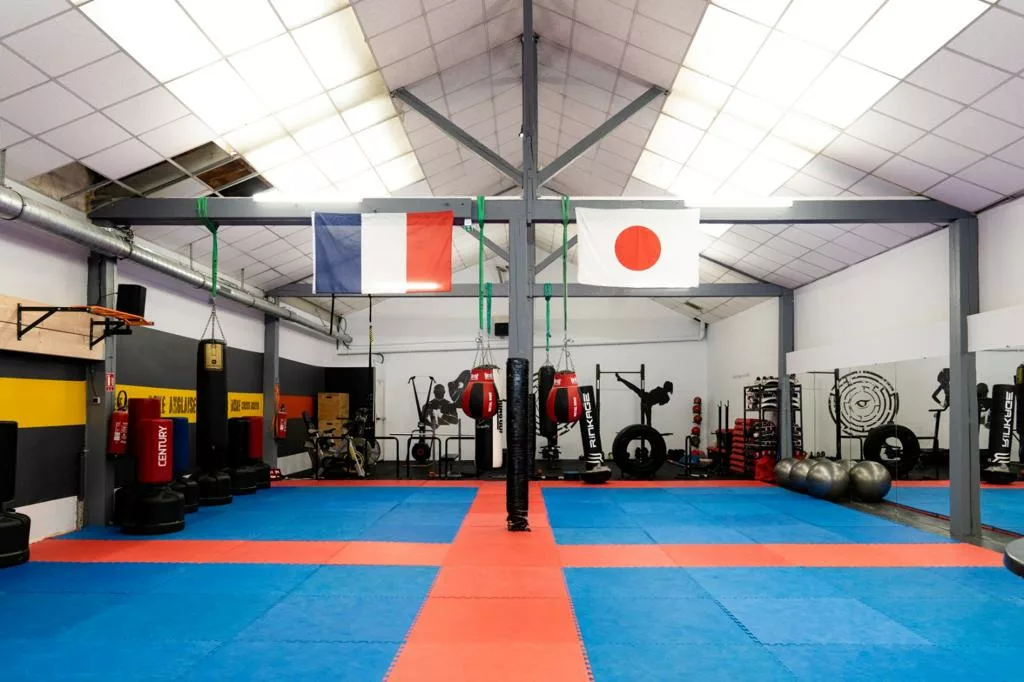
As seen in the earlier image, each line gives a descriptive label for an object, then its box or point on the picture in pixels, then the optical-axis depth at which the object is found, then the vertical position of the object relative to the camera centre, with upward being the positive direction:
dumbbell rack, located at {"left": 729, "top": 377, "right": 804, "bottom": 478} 10.98 -0.82
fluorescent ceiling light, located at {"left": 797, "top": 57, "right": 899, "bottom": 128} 5.36 +2.46
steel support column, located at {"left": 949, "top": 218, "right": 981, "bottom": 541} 6.36 -0.14
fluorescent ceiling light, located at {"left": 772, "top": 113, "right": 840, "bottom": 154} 6.37 +2.45
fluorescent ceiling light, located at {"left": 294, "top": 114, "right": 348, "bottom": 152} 7.03 +2.62
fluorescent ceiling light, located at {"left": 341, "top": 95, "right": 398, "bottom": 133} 7.18 +2.90
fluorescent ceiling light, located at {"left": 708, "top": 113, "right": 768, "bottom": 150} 7.01 +2.67
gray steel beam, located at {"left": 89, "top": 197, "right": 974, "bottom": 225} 6.58 +1.68
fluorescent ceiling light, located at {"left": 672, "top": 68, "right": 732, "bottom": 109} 6.62 +2.97
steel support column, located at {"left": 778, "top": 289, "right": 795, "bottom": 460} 11.12 +0.13
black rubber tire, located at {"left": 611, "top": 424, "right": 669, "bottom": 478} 11.39 -1.28
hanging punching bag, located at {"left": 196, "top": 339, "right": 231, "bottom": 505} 7.22 -0.37
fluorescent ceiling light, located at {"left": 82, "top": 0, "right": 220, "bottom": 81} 4.47 +2.46
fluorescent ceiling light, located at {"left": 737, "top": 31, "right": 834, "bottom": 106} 5.47 +2.71
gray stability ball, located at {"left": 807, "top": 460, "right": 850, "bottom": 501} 8.62 -1.30
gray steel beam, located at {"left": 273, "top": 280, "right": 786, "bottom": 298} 11.27 +1.53
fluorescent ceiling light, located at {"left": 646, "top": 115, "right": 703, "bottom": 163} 7.70 +2.89
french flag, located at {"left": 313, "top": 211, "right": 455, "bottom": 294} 6.26 +1.21
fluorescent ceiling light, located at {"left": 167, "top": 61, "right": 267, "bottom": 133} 5.48 +2.43
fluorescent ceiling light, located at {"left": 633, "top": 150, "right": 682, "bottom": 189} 8.71 +2.83
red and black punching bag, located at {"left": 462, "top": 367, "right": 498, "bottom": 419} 6.39 -0.17
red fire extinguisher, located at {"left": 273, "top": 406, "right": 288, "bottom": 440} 11.39 -0.83
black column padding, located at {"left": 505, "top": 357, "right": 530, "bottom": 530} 6.35 -0.63
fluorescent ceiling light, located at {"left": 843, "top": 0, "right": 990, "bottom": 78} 4.41 +2.47
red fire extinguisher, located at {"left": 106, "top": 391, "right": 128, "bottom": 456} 6.78 -0.60
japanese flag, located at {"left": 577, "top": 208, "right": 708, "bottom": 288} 6.27 +1.25
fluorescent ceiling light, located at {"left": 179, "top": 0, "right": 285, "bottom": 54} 4.85 +2.70
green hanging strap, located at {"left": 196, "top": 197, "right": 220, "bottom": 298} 6.59 +1.62
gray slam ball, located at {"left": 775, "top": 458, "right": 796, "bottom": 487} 9.93 -1.38
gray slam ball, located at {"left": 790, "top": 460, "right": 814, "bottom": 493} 9.20 -1.32
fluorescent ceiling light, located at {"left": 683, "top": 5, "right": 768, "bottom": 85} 5.57 +2.98
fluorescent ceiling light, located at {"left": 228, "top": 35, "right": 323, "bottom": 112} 5.57 +2.68
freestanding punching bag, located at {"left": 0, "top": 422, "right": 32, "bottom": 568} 5.09 -1.13
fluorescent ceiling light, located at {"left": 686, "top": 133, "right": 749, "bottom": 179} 7.57 +2.63
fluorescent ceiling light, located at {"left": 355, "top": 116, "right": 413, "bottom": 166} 7.69 +2.82
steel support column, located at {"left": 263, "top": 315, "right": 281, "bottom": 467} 11.65 -0.15
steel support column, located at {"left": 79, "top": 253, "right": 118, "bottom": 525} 6.78 -0.56
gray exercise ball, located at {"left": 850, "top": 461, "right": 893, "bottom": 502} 8.50 -1.27
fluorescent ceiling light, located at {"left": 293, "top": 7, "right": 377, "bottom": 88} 5.66 +2.98
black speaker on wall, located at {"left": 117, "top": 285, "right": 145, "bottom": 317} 6.38 +0.73
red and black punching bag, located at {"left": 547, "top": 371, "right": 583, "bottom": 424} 6.51 -0.22
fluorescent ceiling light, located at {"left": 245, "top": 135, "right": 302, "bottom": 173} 6.97 +2.37
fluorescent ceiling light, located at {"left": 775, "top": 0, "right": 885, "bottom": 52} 4.79 +2.71
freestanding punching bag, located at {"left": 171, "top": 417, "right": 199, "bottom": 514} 7.27 -1.02
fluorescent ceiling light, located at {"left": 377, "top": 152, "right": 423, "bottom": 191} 8.65 +2.76
